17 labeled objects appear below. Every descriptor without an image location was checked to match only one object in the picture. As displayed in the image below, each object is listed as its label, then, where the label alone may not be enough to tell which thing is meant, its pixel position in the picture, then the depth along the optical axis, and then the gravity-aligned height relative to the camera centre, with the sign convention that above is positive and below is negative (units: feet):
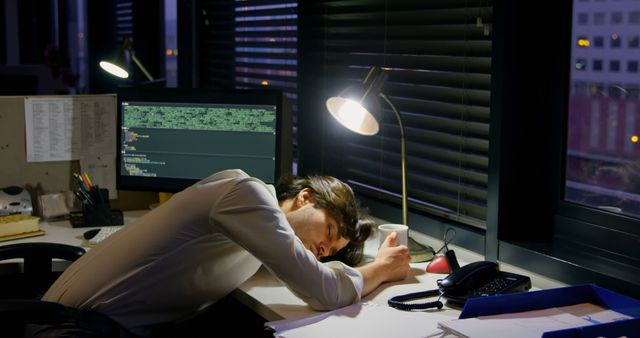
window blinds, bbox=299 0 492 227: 8.41 -0.28
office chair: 8.13 -2.10
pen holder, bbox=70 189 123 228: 9.48 -1.82
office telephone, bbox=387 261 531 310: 6.61 -1.85
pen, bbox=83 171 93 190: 9.68 -1.44
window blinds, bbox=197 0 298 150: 12.07 +0.24
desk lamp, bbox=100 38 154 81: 11.05 -0.10
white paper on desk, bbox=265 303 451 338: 5.94 -1.96
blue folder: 6.00 -1.79
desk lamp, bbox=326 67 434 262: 7.86 -0.49
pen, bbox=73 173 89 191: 9.62 -1.47
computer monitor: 9.34 -0.88
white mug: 7.98 -1.66
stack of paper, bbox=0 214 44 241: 8.89 -1.84
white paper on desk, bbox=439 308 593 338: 5.61 -1.84
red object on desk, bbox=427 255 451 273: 7.63 -1.89
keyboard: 8.77 -1.91
